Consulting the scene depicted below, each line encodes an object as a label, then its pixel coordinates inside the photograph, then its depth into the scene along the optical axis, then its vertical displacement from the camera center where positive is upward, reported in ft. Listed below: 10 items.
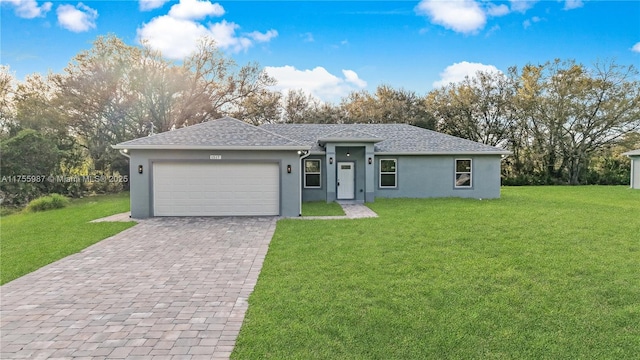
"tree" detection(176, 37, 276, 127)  89.56 +22.94
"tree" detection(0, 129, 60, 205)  57.16 +1.02
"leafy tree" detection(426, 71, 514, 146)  103.71 +18.63
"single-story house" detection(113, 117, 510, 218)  38.88 +0.01
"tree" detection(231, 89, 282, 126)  97.40 +17.99
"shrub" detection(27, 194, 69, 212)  49.73 -4.69
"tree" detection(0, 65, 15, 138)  74.52 +16.93
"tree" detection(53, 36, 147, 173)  78.38 +16.80
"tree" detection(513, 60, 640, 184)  92.12 +15.93
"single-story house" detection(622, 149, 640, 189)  74.33 -0.23
